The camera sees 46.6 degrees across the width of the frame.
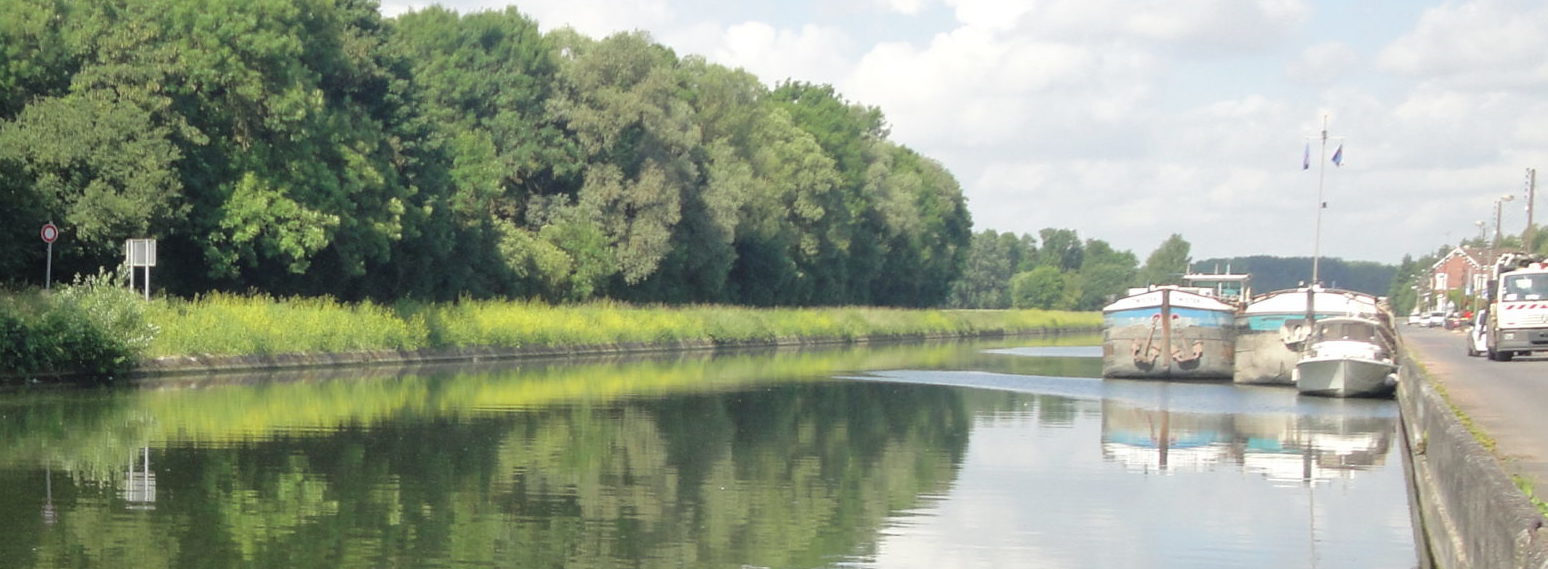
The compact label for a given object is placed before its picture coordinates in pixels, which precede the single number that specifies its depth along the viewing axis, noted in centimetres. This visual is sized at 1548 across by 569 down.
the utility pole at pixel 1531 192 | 9975
